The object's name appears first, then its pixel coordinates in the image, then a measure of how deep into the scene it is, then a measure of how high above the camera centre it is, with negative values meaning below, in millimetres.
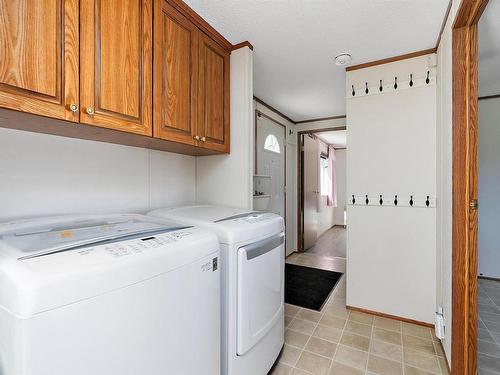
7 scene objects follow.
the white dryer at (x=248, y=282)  1203 -510
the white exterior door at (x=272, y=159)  3234 +364
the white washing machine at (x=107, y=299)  574 -319
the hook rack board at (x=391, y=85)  2013 +848
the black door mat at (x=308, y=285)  2459 -1145
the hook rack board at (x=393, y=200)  2023 -138
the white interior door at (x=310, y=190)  4320 -96
